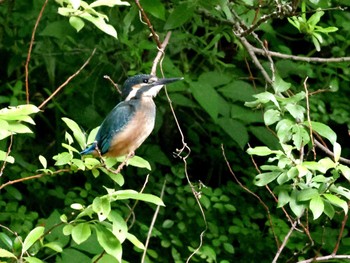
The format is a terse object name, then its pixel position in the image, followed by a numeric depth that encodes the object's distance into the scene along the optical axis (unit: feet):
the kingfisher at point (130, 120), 20.53
